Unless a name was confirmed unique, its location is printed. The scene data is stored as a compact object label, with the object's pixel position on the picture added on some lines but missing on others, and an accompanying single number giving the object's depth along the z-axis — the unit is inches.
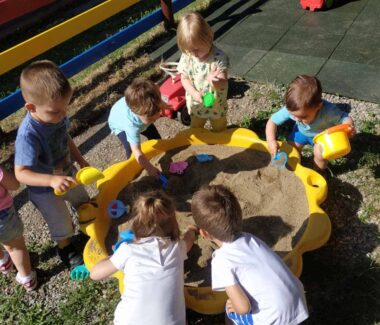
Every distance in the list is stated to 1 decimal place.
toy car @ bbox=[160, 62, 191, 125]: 136.0
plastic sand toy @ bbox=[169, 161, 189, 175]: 113.3
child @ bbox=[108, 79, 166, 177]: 98.7
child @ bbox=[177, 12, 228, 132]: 104.9
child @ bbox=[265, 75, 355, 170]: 93.0
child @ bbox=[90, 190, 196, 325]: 67.5
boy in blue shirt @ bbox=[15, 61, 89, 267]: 81.3
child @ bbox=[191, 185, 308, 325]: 64.4
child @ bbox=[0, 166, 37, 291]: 82.4
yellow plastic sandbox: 79.4
